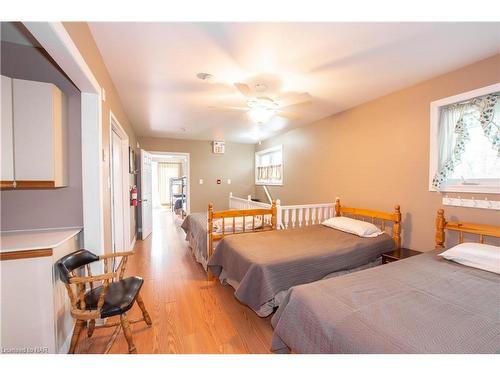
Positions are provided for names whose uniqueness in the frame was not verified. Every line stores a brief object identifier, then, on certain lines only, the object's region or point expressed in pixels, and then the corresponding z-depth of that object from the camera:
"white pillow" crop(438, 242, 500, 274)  1.62
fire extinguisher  4.04
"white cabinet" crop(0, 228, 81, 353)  1.33
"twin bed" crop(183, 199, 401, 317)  1.86
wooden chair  1.43
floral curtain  1.91
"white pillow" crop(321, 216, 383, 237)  2.59
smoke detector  2.26
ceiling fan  2.37
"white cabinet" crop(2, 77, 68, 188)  1.53
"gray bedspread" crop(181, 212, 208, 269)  3.01
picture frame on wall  3.76
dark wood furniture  2.28
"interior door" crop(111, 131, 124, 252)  3.05
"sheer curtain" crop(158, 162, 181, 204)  10.59
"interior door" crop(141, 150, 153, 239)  4.69
